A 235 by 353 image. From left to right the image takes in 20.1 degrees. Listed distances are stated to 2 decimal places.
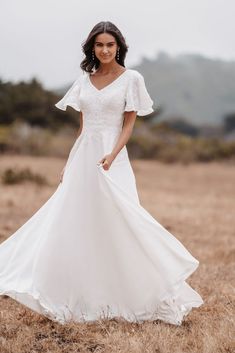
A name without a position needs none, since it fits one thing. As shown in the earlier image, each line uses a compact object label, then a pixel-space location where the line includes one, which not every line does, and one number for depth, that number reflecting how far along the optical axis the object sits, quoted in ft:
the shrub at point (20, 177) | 56.03
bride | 15.72
